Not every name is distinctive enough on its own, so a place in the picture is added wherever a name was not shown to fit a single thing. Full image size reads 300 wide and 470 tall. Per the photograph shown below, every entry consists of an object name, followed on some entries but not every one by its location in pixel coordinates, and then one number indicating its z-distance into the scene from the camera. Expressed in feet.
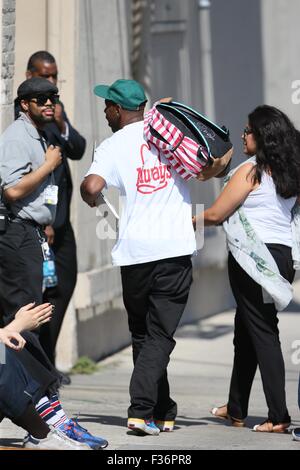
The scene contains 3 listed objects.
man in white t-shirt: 38.58
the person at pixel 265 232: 39.87
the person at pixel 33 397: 34.32
